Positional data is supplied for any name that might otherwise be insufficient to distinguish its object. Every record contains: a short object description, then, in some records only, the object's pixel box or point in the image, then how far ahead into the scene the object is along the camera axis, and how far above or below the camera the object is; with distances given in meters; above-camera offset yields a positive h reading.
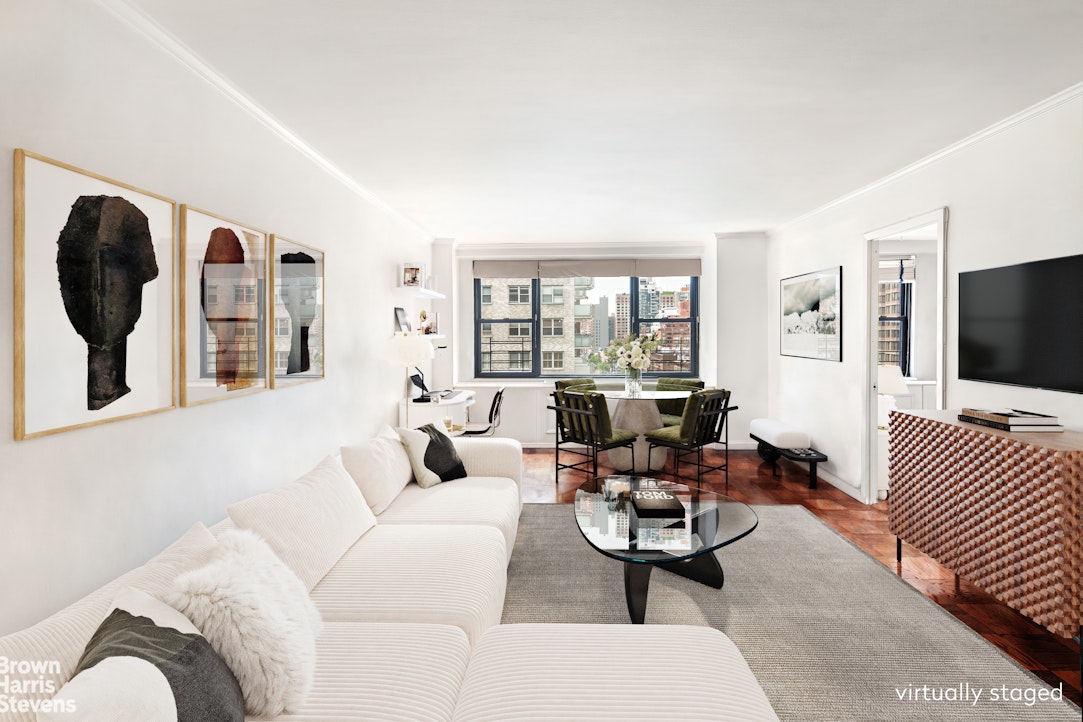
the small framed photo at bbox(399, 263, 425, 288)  5.35 +0.68
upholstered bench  5.25 -0.97
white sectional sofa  1.49 -0.97
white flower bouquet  5.63 -0.07
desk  5.32 -0.64
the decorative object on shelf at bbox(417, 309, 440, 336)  5.79 +0.23
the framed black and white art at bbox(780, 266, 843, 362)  5.07 +0.31
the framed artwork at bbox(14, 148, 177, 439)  1.57 +0.15
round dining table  5.70 -0.77
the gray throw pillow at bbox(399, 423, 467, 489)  3.54 -0.72
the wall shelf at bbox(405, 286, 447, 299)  5.38 +0.54
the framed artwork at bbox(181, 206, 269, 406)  2.28 +0.17
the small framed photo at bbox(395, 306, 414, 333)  5.26 +0.23
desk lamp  4.67 -0.04
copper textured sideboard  2.28 -0.77
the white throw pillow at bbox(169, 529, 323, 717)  1.40 -0.73
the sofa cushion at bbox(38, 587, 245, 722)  1.03 -0.66
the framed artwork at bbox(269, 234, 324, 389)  3.03 +0.18
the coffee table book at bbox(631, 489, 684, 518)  3.19 -0.93
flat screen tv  2.65 +0.12
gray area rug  2.21 -1.38
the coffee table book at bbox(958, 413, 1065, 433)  2.61 -0.38
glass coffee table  2.71 -0.97
